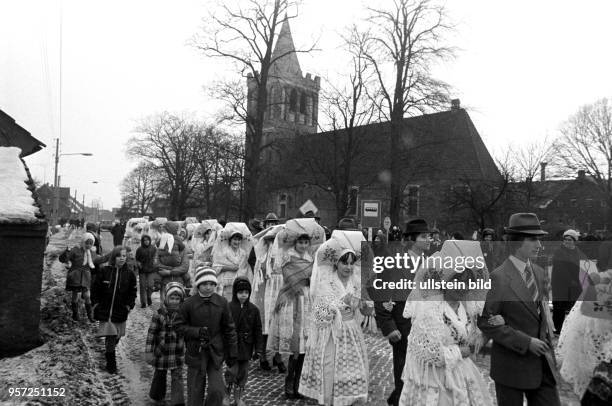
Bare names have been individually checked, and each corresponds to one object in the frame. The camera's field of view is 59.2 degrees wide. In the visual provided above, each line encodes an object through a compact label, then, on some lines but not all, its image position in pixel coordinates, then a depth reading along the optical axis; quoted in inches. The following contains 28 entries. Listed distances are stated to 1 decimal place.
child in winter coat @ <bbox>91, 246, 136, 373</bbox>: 297.7
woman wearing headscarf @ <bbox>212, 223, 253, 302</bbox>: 351.3
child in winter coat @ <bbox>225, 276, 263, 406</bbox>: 235.5
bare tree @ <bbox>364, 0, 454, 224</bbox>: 1018.7
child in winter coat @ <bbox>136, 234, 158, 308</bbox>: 504.4
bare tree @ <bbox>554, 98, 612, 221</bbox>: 1941.4
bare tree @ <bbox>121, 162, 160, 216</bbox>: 2970.0
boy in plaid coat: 242.2
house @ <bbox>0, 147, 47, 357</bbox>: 273.6
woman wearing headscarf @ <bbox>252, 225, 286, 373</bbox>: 310.2
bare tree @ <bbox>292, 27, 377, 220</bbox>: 1052.5
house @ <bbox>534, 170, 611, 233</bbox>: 1752.0
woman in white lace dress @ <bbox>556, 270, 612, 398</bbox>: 199.8
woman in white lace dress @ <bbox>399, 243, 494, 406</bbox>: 165.9
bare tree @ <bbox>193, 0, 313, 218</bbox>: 1034.1
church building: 1110.4
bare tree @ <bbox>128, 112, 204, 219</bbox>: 2167.8
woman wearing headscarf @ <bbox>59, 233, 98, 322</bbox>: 423.2
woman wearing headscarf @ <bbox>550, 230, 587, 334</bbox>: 404.2
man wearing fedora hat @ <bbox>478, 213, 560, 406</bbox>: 159.3
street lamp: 1453.0
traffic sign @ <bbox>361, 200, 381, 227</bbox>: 692.9
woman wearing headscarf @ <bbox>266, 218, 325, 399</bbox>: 277.0
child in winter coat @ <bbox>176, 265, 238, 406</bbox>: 214.5
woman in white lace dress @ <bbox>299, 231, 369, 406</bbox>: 209.3
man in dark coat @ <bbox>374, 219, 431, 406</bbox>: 223.3
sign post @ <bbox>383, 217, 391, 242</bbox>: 814.9
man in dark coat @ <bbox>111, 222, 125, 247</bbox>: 925.2
